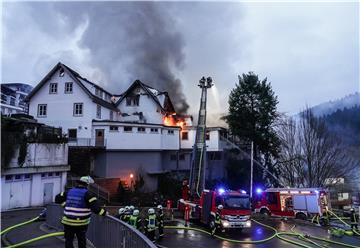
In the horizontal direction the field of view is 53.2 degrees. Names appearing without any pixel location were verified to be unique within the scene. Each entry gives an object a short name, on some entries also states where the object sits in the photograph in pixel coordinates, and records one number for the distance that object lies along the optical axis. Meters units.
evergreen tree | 46.50
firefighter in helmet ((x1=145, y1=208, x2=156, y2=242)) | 15.19
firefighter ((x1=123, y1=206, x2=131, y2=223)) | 15.26
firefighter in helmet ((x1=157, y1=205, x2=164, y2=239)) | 16.98
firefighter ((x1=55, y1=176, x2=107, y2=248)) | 7.67
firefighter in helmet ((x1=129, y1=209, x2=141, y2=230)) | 14.54
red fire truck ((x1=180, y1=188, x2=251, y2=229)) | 19.75
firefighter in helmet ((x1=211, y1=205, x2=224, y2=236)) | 18.83
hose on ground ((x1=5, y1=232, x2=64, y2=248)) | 9.75
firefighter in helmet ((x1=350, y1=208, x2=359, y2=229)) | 20.55
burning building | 40.75
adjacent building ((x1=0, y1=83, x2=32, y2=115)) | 61.63
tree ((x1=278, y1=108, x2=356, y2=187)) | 38.84
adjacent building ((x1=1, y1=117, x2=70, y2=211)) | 25.77
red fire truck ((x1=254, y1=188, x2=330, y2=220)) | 26.48
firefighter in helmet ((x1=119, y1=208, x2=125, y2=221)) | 15.60
